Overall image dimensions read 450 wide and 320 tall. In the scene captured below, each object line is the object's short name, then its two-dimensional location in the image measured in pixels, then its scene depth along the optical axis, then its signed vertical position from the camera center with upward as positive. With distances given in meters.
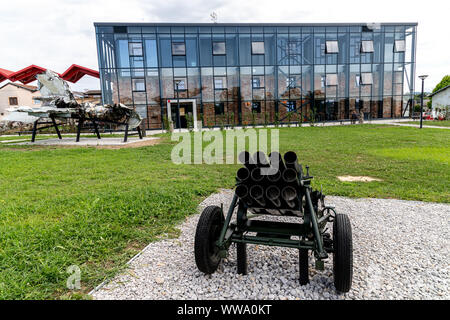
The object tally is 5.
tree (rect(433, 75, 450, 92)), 51.18 +6.18
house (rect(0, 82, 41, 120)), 45.28 +5.68
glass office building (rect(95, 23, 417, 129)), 30.27 +5.85
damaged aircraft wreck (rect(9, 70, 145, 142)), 16.17 +1.29
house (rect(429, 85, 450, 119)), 36.84 +2.40
